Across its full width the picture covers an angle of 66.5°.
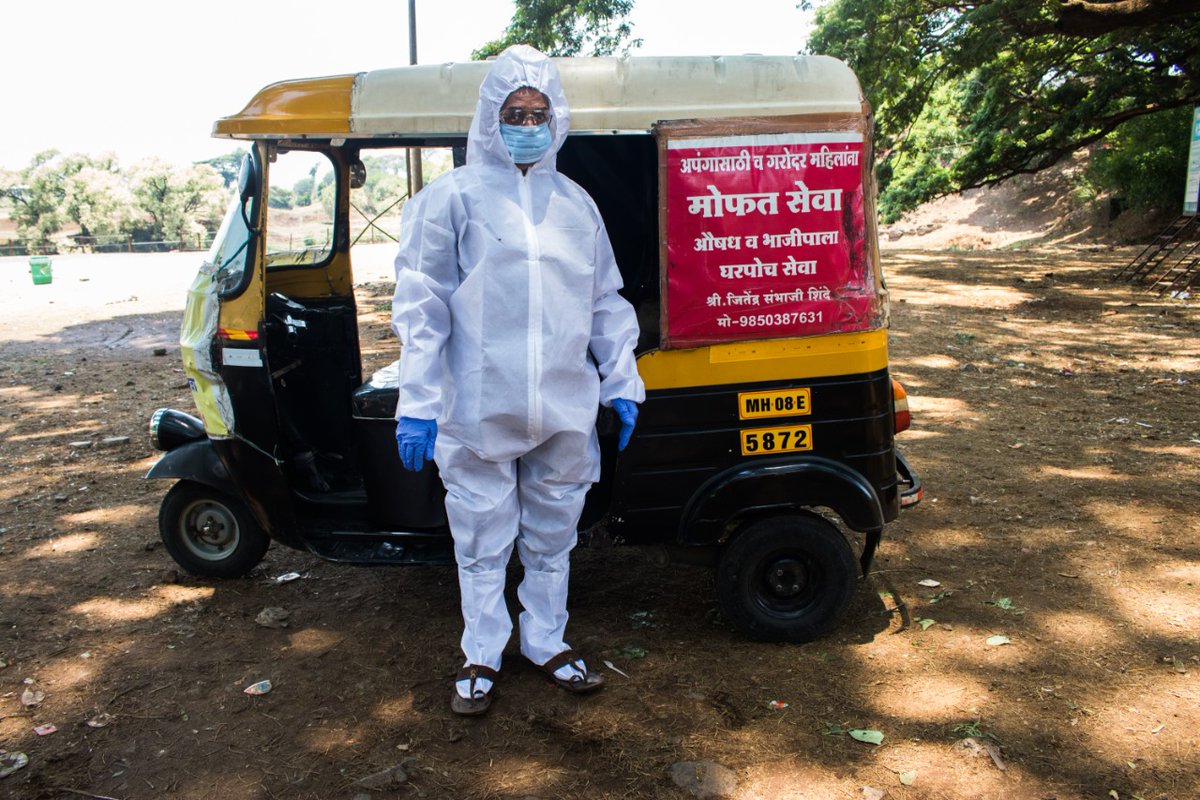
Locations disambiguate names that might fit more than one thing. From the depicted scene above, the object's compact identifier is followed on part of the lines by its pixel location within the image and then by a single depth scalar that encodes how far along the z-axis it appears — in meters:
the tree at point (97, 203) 48.81
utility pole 18.25
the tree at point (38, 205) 49.59
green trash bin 20.88
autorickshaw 3.15
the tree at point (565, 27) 17.62
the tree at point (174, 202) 48.38
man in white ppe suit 2.90
